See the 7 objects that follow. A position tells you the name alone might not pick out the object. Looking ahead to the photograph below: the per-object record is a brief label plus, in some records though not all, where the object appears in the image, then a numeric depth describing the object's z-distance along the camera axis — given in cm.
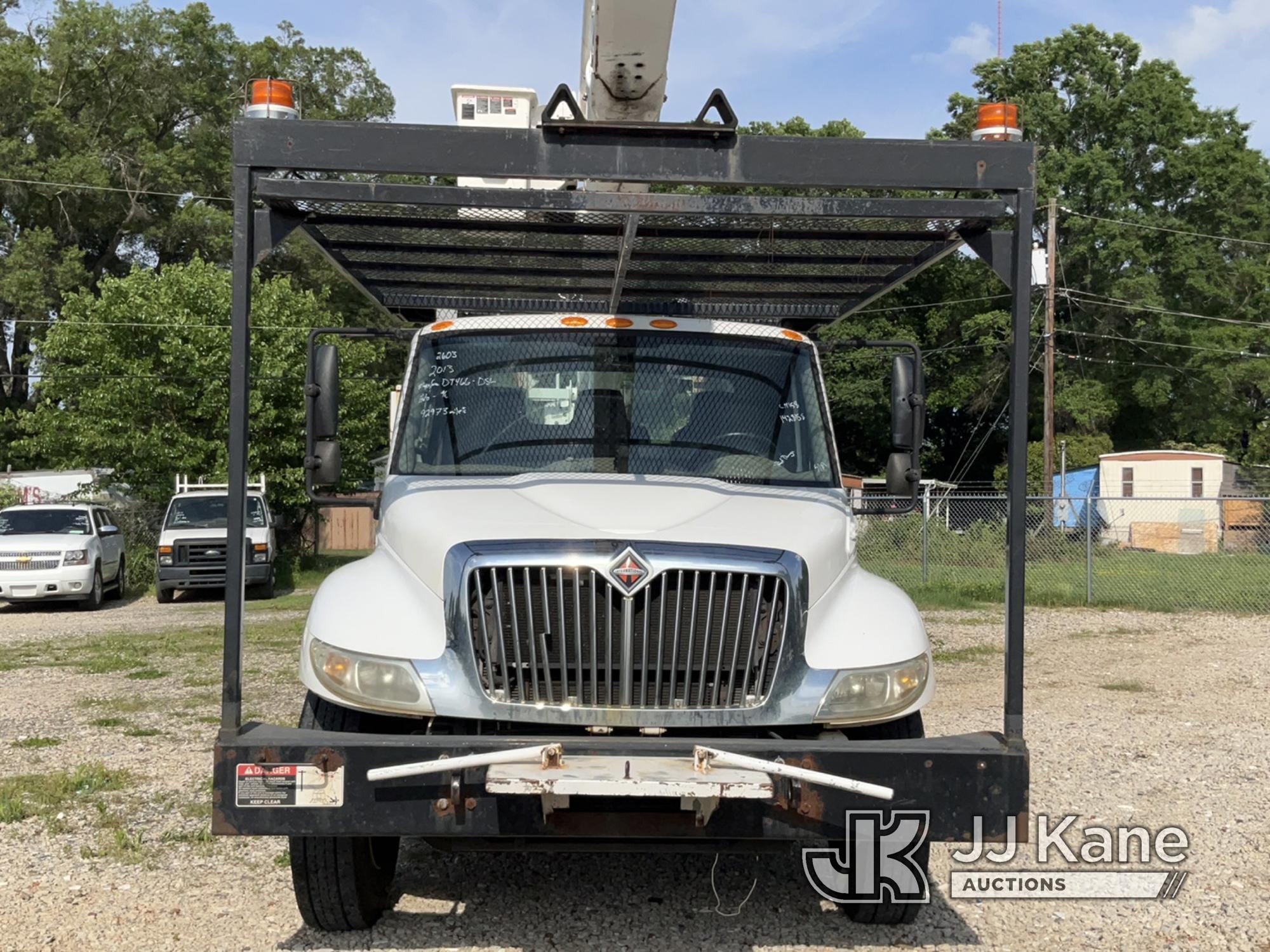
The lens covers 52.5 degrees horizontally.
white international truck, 392
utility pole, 3338
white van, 2130
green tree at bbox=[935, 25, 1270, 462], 5009
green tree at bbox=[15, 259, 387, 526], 2658
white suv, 1966
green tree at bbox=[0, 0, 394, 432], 4238
